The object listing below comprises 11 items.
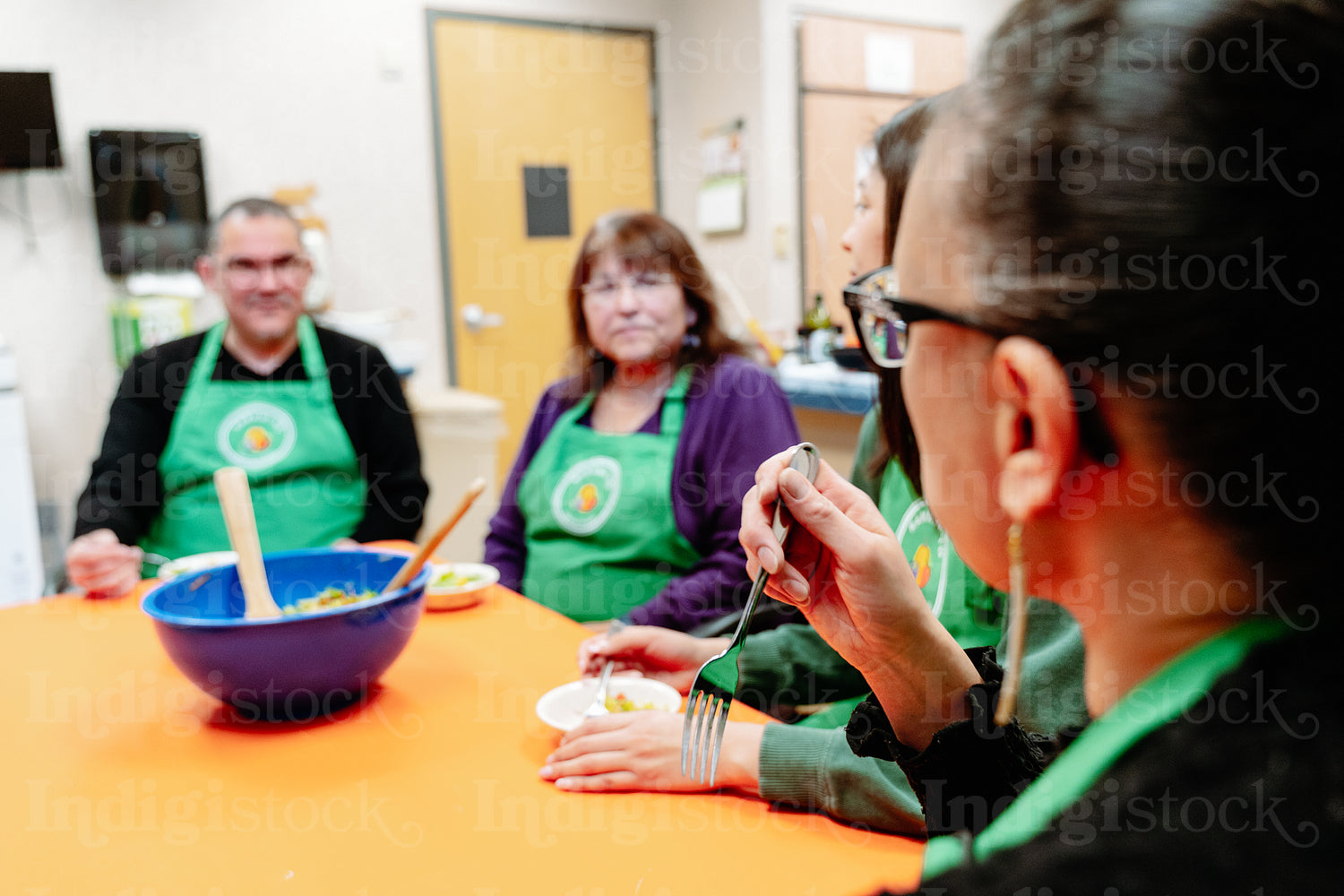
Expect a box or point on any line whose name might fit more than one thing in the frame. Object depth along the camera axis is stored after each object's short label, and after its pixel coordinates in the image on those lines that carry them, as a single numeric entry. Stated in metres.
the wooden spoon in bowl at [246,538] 1.08
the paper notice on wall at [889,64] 4.36
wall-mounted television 3.04
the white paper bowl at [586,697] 0.97
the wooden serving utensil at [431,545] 1.06
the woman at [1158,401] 0.38
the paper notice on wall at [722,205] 4.21
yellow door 3.95
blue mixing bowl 0.94
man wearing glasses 2.02
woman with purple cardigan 1.74
